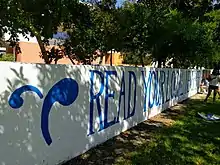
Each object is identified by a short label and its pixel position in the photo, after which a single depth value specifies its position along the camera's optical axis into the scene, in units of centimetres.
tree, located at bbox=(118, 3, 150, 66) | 710
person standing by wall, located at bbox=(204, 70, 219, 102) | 907
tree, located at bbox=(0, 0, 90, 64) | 357
